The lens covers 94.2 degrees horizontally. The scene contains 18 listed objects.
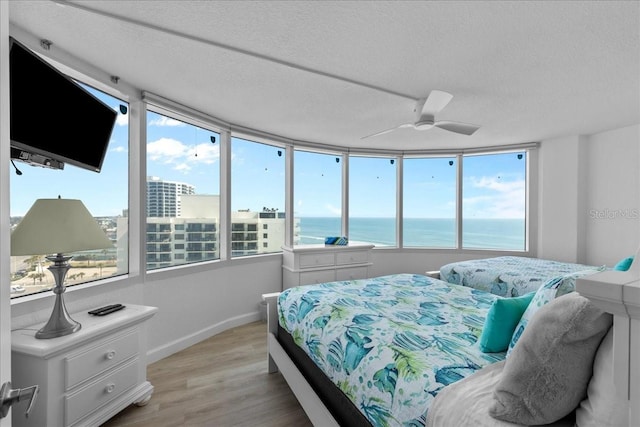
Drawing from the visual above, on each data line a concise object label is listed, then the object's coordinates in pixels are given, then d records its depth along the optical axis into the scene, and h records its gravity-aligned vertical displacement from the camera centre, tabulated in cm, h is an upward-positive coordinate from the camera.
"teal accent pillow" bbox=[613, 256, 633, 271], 123 -22
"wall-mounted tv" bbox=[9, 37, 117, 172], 147 +56
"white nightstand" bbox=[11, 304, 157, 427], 151 -87
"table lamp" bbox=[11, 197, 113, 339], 150 -13
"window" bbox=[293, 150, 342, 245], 444 +27
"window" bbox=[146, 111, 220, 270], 284 +25
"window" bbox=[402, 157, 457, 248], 497 +23
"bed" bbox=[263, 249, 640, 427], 57 -63
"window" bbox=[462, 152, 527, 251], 465 +19
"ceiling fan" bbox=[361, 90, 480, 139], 227 +84
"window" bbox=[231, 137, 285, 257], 373 +24
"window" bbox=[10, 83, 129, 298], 190 +11
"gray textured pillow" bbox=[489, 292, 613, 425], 82 -44
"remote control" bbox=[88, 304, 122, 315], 195 -64
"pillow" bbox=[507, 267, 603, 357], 116 -32
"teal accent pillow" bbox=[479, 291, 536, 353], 131 -49
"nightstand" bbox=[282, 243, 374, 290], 384 -67
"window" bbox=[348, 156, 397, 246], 489 +23
